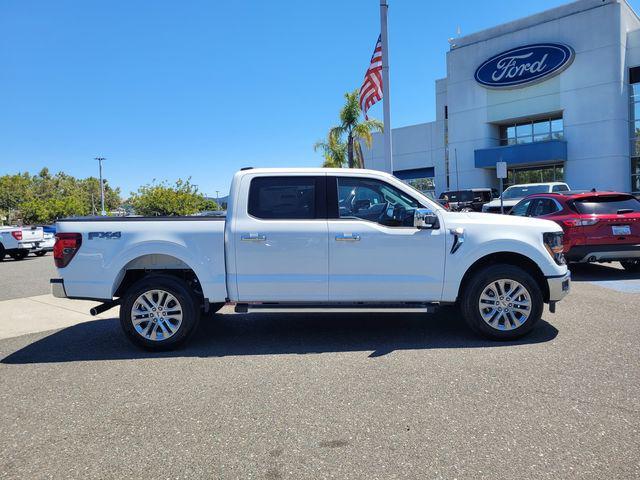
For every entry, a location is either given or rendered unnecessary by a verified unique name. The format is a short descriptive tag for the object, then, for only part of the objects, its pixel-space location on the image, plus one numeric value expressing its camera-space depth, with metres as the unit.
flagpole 12.97
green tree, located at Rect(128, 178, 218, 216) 43.75
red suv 8.75
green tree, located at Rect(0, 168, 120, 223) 46.88
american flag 13.80
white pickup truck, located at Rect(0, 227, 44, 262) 18.11
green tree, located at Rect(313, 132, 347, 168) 32.88
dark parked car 23.20
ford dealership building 26.73
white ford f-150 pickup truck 5.20
